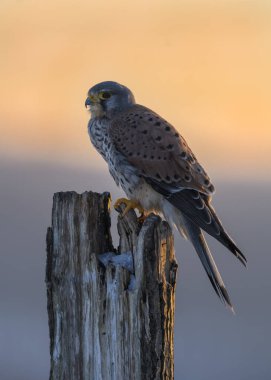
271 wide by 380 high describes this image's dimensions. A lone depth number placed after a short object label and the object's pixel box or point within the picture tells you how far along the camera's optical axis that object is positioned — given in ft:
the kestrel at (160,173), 27.96
